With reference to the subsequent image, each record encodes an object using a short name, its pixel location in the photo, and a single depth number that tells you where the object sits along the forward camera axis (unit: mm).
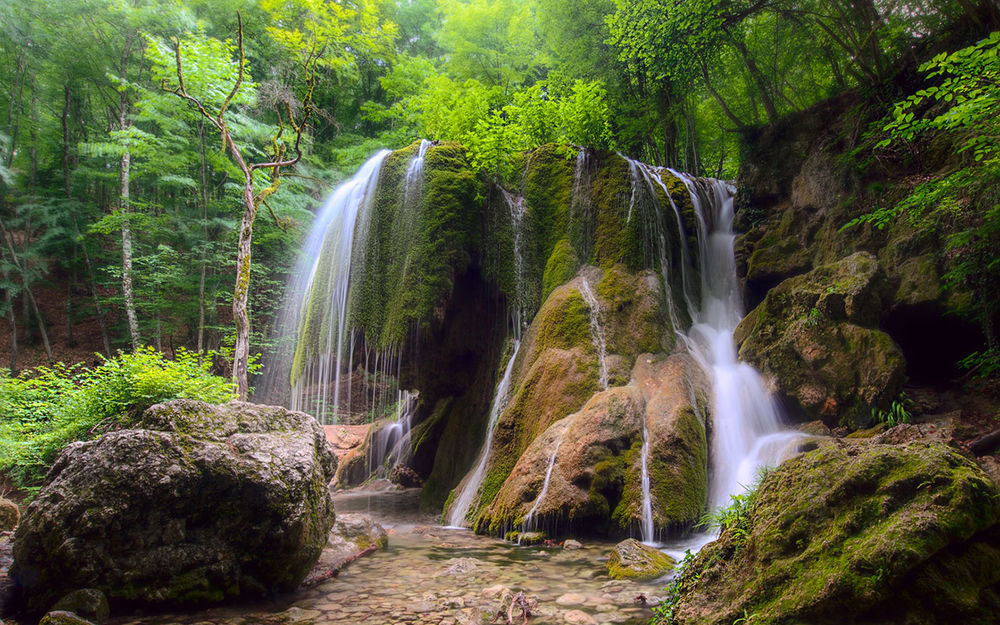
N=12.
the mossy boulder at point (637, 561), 4434
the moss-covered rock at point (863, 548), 2258
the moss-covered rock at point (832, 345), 6703
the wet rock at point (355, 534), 5492
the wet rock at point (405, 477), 13078
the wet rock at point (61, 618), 3090
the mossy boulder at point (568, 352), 7621
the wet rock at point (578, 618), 3463
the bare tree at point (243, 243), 8281
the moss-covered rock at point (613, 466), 6039
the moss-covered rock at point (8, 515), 5512
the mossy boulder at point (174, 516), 3482
